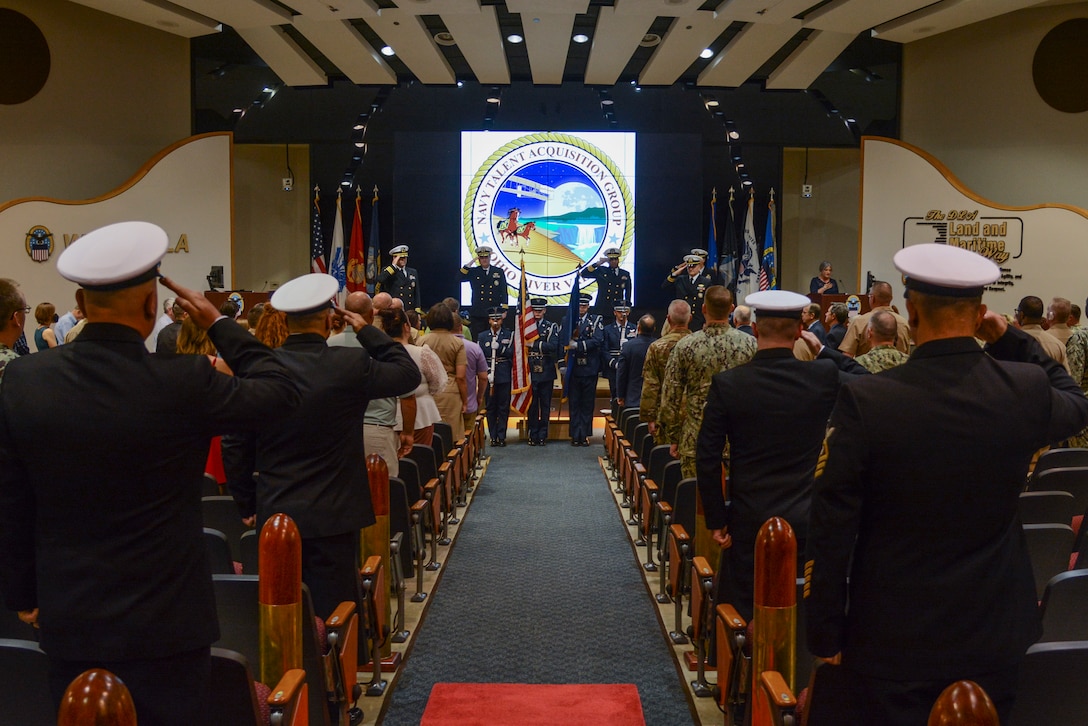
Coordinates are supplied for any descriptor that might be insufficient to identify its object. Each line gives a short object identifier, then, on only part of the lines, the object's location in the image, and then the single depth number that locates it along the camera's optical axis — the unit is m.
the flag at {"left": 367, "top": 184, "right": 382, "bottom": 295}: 13.65
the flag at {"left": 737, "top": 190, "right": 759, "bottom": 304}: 13.66
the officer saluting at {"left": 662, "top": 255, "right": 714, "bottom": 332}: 12.06
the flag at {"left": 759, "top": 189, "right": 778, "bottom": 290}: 13.30
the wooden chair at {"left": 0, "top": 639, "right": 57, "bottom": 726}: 1.85
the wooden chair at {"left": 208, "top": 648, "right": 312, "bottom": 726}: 1.90
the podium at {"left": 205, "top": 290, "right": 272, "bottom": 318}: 11.26
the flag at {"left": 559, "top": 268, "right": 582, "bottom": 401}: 11.97
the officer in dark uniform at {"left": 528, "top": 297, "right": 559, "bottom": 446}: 10.23
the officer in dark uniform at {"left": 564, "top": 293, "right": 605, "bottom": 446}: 10.12
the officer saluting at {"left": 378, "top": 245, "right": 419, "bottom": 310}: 12.07
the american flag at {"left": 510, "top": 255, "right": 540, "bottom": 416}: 9.98
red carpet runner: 3.36
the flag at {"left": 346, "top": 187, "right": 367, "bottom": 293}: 13.82
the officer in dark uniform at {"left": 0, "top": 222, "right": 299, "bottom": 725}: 1.75
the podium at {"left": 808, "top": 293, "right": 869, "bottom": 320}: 11.92
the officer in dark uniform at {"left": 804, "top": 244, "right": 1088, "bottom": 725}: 1.75
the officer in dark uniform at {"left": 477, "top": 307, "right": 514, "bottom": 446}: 10.21
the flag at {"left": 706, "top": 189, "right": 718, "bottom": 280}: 14.05
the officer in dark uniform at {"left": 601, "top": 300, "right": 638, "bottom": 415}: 10.45
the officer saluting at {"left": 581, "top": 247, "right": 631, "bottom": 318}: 12.66
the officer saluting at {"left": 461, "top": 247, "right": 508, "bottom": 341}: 12.56
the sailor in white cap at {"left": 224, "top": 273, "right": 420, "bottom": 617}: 2.93
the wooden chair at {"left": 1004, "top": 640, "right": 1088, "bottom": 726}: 1.82
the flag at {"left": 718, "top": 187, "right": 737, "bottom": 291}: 13.80
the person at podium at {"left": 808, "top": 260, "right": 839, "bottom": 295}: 12.82
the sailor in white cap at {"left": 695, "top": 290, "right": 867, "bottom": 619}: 3.13
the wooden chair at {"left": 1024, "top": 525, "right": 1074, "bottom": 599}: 3.07
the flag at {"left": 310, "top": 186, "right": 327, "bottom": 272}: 13.72
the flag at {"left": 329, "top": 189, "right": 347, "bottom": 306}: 13.94
